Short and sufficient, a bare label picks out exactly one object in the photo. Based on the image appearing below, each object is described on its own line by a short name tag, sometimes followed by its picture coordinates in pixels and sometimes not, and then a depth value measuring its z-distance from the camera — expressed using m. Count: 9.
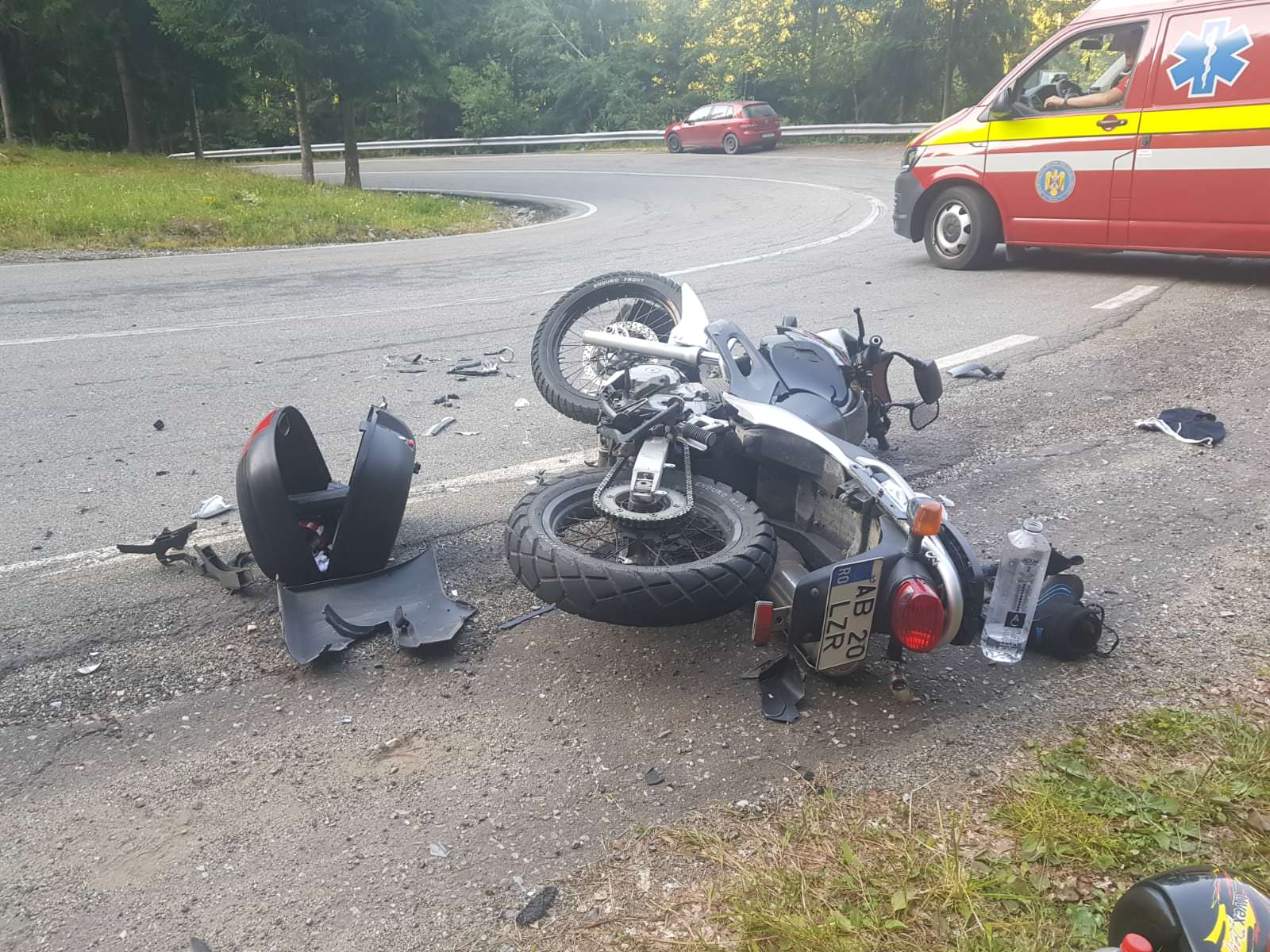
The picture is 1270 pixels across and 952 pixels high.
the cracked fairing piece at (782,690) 2.88
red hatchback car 30.00
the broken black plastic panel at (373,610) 3.21
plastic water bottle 2.99
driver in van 8.16
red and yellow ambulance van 7.62
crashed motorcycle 2.75
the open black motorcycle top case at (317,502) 3.30
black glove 3.08
